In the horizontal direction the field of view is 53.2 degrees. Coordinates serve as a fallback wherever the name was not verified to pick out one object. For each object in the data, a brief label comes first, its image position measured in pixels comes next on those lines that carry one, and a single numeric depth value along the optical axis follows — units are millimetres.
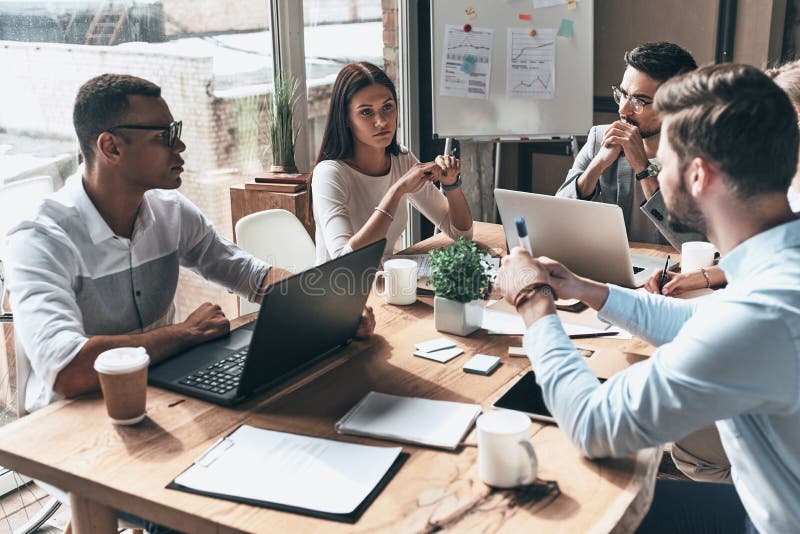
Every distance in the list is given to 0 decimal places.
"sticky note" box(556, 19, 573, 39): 3699
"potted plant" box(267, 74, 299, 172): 3299
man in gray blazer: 2555
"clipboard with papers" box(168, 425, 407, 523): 1121
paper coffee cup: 1311
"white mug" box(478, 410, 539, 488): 1136
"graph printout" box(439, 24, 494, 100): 3734
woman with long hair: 2428
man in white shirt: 1510
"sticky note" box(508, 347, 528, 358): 1635
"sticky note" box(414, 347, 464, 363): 1623
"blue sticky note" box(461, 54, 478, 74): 3758
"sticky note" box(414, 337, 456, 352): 1676
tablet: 1387
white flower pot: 1746
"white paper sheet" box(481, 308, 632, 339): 1751
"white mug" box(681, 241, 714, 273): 2088
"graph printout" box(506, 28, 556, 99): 3713
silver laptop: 1981
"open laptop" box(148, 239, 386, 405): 1391
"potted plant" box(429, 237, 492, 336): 1714
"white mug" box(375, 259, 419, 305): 1943
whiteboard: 3703
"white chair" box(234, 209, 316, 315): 2410
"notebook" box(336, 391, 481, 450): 1294
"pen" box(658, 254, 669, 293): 1988
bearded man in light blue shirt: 1072
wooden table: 1089
